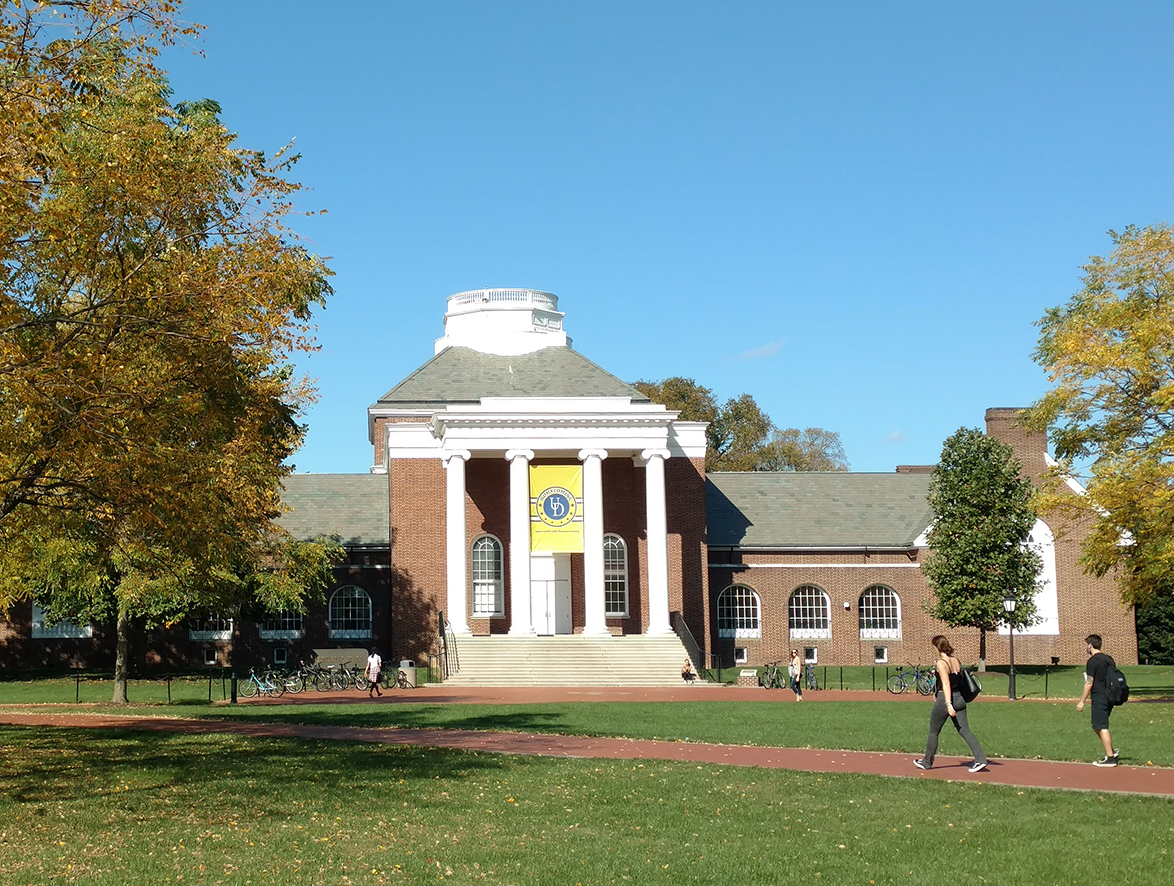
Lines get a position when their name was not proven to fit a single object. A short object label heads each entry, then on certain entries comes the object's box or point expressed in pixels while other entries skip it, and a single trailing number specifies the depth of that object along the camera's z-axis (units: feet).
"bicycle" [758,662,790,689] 125.29
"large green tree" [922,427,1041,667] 141.38
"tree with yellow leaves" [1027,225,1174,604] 91.40
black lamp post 113.60
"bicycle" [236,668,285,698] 113.09
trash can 124.16
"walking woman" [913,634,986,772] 51.72
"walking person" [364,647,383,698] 109.70
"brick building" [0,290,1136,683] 142.20
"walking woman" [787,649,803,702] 105.50
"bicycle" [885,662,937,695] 112.78
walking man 54.03
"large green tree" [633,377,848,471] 253.44
